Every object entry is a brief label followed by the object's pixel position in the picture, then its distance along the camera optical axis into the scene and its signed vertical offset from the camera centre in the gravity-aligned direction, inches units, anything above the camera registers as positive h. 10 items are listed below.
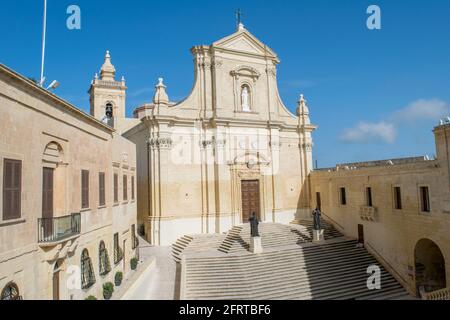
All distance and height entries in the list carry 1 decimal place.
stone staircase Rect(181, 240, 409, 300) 653.9 -195.2
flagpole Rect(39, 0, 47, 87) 449.7 +207.2
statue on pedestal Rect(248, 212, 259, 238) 792.3 -102.4
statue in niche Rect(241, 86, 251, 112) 1043.9 +269.5
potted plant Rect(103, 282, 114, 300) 548.4 -166.9
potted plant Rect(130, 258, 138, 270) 741.3 -167.4
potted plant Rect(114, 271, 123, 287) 624.1 -167.8
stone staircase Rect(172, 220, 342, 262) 826.2 -143.3
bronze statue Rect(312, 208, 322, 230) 887.7 -98.8
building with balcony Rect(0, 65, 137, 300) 329.4 -9.1
